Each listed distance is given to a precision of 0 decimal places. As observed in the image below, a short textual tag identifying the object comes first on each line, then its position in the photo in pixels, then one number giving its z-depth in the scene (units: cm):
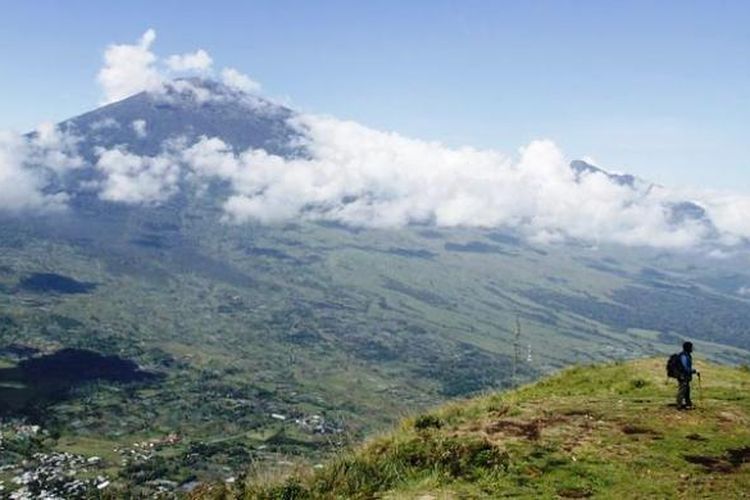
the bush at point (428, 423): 2376
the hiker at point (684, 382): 2345
